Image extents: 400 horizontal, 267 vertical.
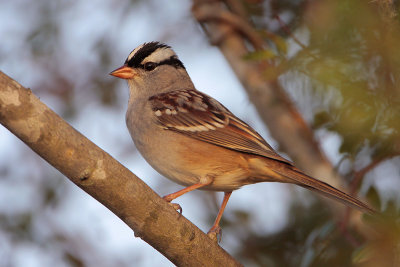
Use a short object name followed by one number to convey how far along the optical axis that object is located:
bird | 7.47
